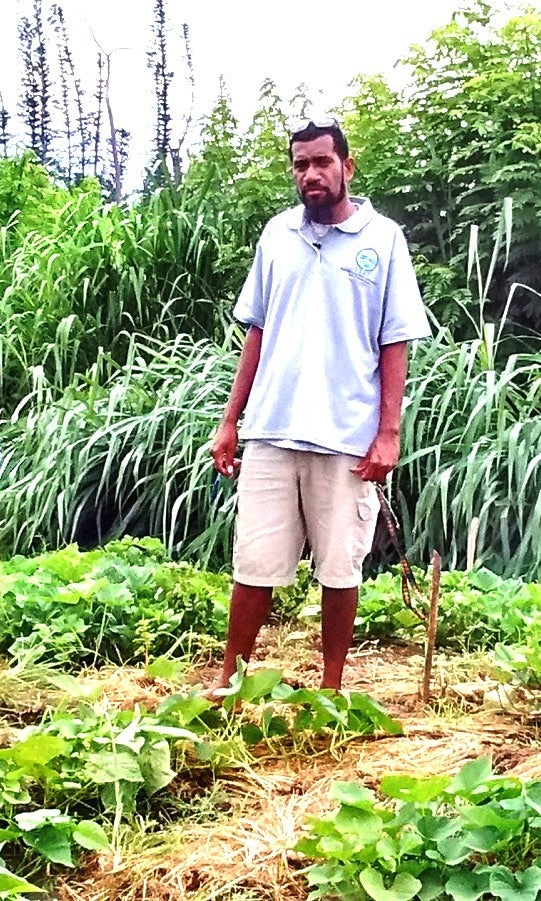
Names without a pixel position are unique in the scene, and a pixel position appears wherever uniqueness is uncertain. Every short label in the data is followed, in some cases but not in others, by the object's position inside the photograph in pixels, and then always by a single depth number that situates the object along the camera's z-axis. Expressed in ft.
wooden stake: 7.60
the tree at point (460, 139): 15.35
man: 7.66
